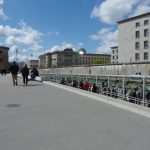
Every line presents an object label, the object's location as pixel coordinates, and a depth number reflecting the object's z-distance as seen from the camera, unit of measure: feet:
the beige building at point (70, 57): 302.40
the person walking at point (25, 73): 43.52
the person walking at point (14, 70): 41.54
